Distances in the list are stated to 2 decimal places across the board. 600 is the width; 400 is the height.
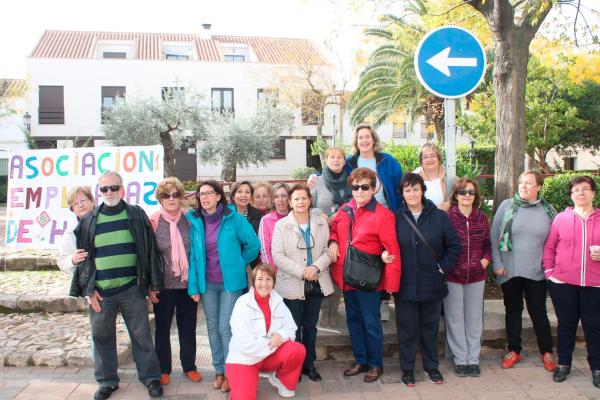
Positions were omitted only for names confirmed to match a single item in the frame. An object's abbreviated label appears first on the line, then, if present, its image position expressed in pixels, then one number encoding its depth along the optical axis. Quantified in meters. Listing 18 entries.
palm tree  20.70
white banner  7.17
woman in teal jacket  4.44
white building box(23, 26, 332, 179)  32.50
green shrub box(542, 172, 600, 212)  8.47
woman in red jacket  4.36
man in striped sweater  4.21
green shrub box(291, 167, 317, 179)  27.00
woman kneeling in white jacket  4.10
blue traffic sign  4.78
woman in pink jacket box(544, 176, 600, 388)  4.28
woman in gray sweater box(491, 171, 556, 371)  4.60
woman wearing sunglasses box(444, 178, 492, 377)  4.59
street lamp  30.23
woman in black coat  4.36
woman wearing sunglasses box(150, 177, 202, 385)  4.47
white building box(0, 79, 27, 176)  27.60
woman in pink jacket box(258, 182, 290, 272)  4.68
